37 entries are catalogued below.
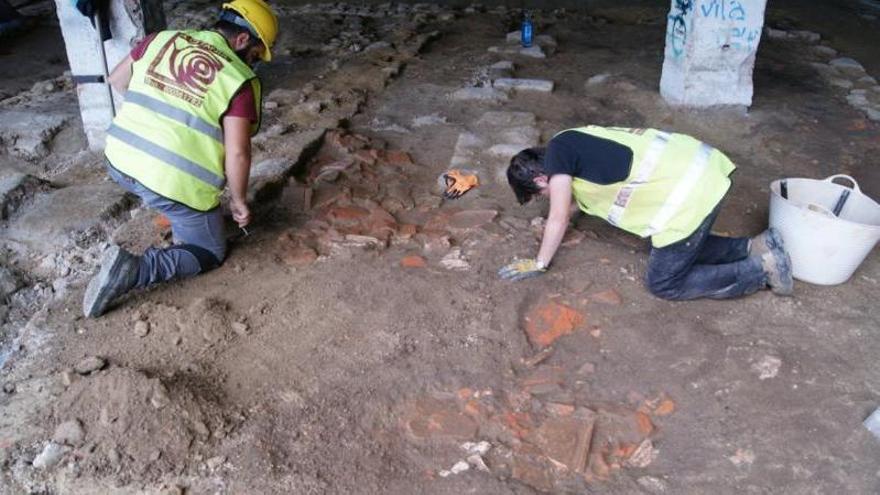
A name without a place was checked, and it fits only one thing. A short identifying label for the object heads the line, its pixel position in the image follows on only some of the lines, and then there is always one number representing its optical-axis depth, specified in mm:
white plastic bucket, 3307
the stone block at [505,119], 5395
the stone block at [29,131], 5055
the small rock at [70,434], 2537
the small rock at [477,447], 2604
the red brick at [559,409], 2777
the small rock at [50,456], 2471
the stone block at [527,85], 6051
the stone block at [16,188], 4172
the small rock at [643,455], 2578
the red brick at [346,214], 4094
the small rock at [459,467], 2520
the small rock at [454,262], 3672
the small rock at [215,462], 2486
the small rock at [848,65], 6609
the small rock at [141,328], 3088
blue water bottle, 7094
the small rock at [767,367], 2938
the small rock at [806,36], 7531
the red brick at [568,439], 2580
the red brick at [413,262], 3684
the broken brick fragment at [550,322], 3217
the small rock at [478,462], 2523
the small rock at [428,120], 5473
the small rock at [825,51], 7121
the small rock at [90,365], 2832
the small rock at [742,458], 2543
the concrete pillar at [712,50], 5230
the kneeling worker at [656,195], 3182
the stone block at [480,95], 5891
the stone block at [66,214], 3922
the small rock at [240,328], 3158
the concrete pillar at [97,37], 4508
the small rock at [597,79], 6211
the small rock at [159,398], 2609
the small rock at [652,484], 2453
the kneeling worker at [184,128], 3172
